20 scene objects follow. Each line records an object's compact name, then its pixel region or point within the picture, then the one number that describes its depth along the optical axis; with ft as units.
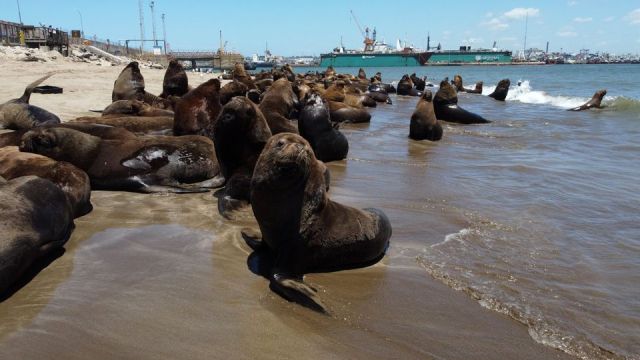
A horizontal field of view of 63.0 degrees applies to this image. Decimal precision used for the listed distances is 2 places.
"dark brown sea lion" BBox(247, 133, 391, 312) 11.87
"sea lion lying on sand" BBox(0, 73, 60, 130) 25.73
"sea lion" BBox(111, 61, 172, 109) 34.47
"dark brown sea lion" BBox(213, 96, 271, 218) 16.85
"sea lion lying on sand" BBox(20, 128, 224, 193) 17.87
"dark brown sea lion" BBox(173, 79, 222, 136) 23.17
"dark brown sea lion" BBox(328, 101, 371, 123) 45.29
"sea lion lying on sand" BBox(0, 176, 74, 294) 10.48
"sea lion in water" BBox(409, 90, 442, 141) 36.55
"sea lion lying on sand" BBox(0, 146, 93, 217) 15.26
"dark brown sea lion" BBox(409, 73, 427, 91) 98.24
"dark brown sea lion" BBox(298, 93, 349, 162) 27.04
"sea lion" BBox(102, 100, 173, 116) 28.22
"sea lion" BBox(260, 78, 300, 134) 25.98
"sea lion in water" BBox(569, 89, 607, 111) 66.85
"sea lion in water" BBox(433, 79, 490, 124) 48.44
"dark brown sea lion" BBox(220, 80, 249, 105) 25.40
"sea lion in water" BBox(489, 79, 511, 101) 86.32
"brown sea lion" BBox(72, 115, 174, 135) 24.00
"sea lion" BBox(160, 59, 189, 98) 36.19
